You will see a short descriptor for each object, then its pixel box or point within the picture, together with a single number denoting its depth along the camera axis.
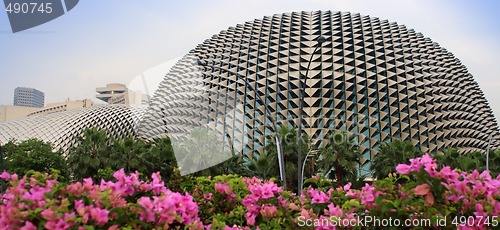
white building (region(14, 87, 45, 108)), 199.75
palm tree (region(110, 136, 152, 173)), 32.03
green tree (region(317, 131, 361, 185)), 32.56
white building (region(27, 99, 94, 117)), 99.23
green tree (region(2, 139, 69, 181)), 42.22
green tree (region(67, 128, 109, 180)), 33.09
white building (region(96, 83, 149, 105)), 117.84
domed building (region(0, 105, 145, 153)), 57.09
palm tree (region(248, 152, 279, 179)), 33.88
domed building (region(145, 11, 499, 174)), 46.25
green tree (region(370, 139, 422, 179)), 33.66
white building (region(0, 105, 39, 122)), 99.06
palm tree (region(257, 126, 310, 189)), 32.12
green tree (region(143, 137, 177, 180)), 31.56
